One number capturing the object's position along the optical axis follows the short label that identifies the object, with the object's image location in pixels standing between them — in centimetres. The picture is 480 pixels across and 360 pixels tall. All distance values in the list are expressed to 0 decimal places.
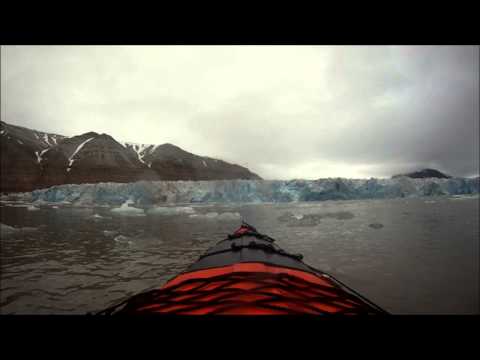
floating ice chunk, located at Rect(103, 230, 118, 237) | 972
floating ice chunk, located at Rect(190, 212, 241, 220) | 1712
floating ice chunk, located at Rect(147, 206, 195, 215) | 2136
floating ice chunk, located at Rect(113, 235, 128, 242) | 855
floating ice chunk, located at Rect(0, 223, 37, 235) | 973
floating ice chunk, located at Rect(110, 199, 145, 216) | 1982
